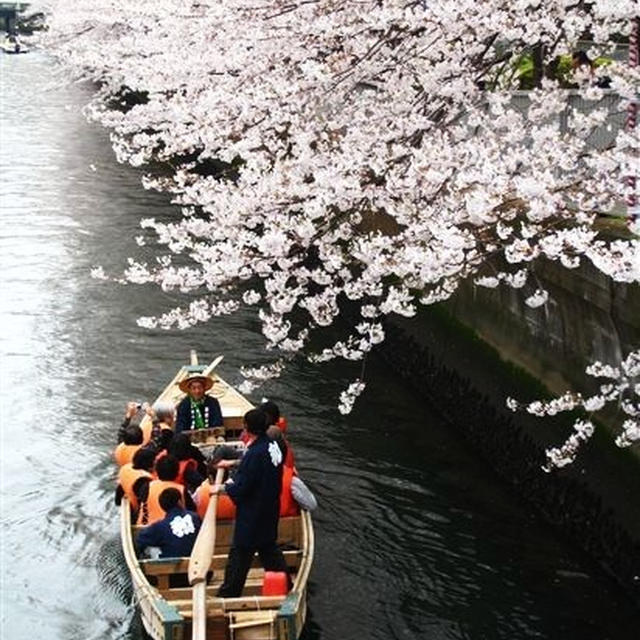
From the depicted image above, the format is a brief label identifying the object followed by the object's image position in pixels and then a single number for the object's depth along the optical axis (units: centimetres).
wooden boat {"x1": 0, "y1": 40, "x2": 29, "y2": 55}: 7344
